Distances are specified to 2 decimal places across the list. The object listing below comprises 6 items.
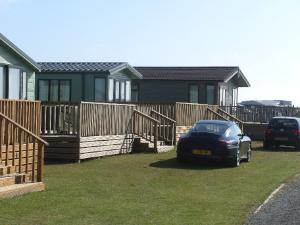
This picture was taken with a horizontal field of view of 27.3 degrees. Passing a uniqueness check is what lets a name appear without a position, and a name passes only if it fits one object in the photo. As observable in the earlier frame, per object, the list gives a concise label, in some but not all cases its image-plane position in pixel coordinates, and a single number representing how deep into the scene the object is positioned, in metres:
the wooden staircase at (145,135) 22.70
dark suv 27.80
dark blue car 18.61
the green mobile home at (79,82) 32.03
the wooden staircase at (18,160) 12.19
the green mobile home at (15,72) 22.61
